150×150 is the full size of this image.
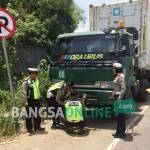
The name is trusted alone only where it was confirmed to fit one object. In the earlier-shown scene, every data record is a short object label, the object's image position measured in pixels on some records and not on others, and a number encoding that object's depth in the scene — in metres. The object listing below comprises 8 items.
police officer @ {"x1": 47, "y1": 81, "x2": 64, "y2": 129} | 5.02
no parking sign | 4.59
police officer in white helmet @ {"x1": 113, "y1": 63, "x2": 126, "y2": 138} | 4.57
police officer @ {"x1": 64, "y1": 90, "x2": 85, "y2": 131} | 4.75
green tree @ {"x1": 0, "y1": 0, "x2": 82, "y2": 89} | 10.36
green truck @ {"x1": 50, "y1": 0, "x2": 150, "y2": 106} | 5.07
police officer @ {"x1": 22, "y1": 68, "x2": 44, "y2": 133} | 4.74
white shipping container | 6.87
